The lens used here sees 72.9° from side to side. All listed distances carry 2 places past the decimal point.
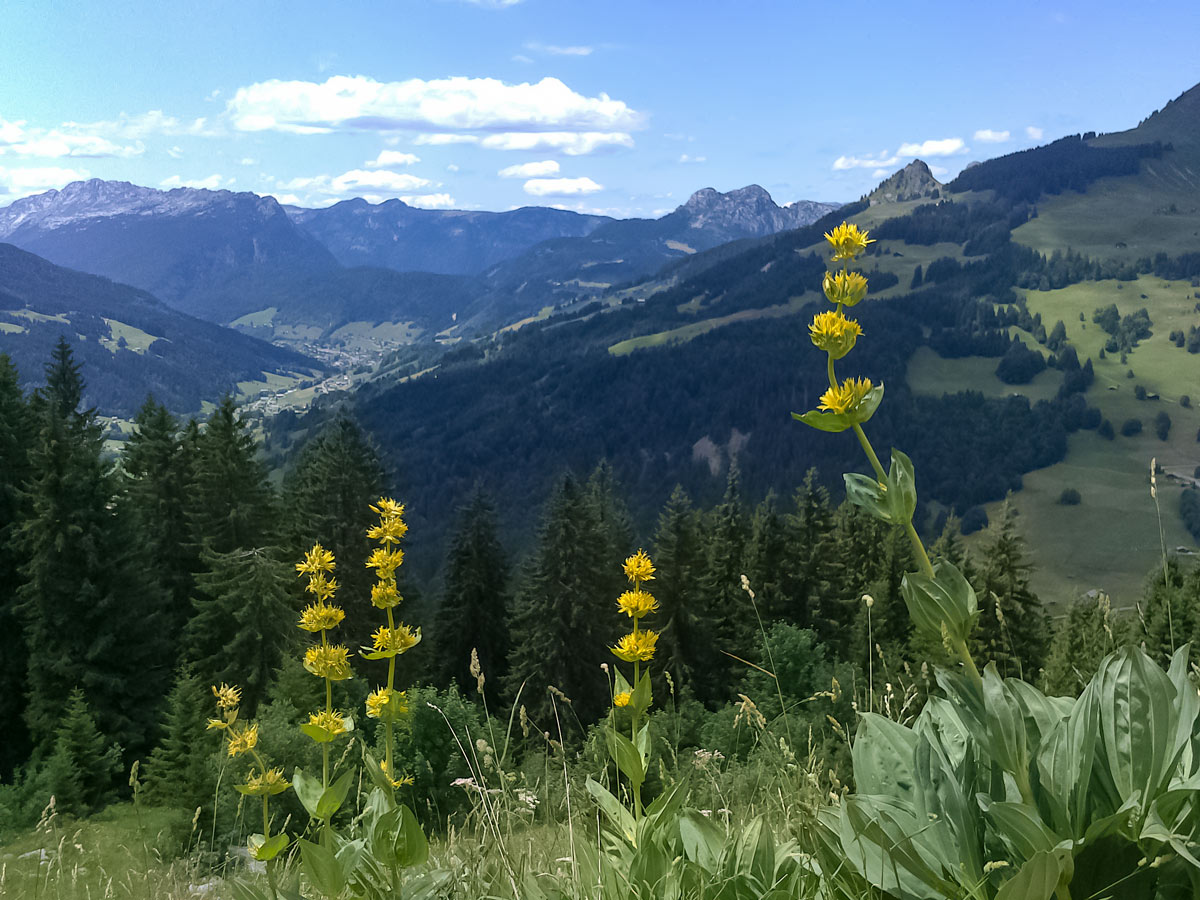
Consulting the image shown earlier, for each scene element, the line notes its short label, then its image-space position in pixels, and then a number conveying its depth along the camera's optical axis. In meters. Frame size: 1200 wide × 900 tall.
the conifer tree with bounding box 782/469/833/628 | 45.25
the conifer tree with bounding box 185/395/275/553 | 34.00
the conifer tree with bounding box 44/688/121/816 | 24.80
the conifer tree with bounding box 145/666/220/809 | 21.27
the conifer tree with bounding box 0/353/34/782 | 31.08
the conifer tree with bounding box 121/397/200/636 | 35.91
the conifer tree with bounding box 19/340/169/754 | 29.86
